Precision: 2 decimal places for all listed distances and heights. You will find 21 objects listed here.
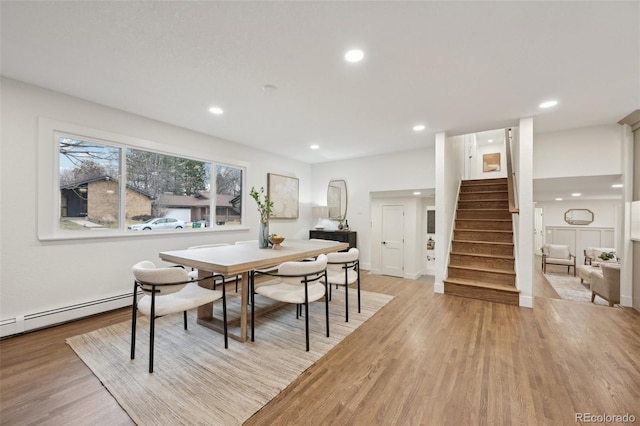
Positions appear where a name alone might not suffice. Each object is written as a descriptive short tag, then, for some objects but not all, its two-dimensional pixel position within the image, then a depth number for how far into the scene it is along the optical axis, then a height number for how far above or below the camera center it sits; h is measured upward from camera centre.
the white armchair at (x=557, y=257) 7.66 -1.33
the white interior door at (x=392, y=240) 6.09 -0.67
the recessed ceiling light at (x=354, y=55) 2.12 +1.35
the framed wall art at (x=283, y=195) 5.63 +0.41
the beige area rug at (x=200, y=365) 1.64 -1.26
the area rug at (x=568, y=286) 5.58 -1.83
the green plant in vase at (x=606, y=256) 5.74 -0.96
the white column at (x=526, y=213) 3.57 +0.01
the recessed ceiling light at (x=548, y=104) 3.07 +1.35
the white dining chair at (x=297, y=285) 2.38 -0.76
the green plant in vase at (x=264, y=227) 3.34 -0.19
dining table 2.27 -0.47
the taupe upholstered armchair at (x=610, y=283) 4.00 -1.12
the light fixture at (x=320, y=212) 6.30 +0.02
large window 3.05 +0.33
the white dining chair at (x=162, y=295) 2.02 -0.76
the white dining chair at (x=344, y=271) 3.03 -0.73
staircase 3.93 -0.62
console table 5.93 -0.55
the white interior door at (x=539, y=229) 9.91 -0.60
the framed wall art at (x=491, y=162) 7.51 +1.54
